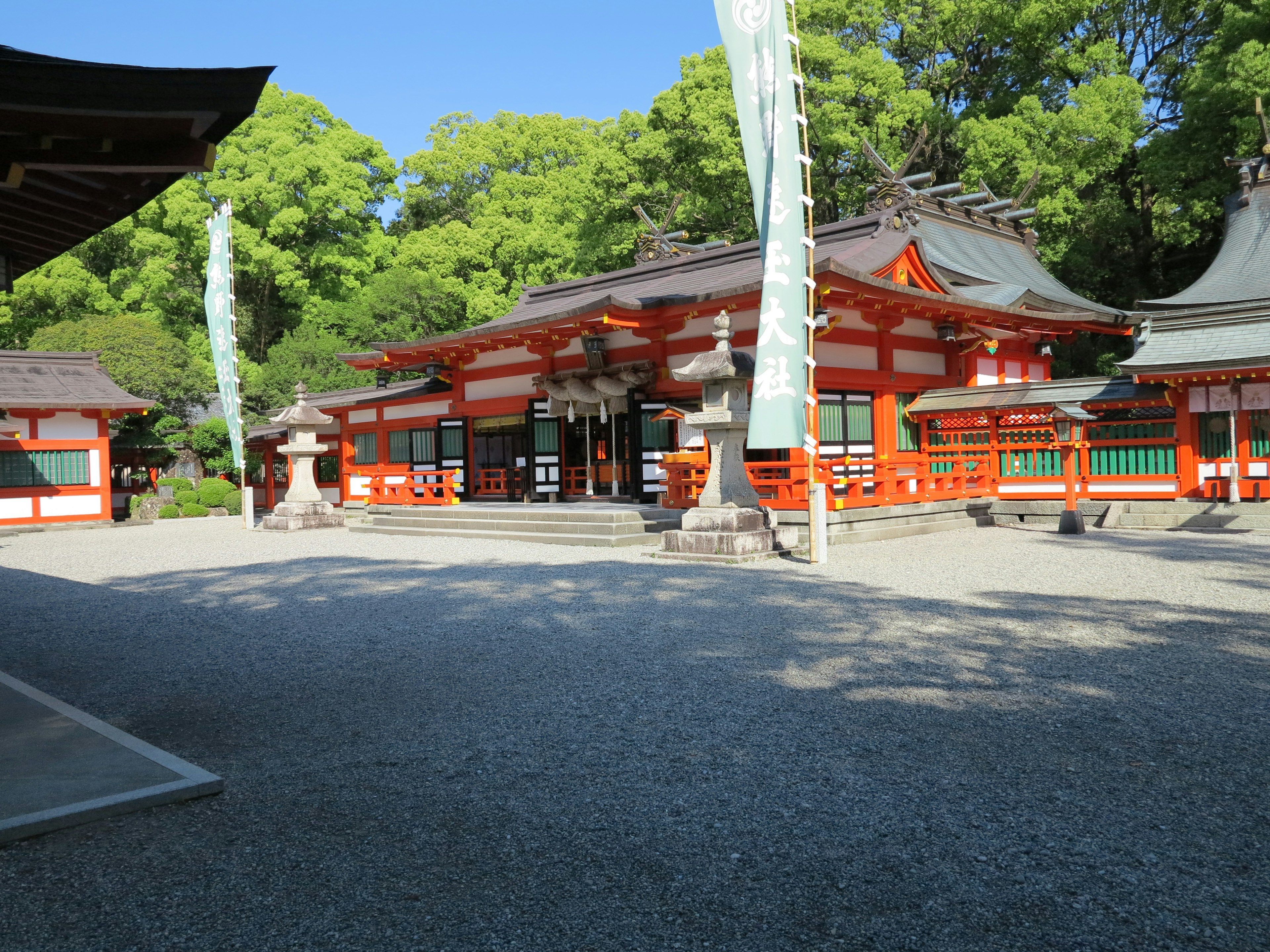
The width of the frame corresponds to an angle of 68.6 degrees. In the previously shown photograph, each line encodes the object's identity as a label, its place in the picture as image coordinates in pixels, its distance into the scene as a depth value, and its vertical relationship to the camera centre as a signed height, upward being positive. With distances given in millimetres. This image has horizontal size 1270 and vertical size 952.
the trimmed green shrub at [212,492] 23938 -303
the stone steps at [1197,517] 12500 -864
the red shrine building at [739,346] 13625 +1914
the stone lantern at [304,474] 17312 +79
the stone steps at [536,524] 12539 -776
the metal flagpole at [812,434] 9594 +323
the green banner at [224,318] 17031 +2998
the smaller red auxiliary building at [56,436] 20703 +1105
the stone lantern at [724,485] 10430 -212
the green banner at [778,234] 9516 +2385
